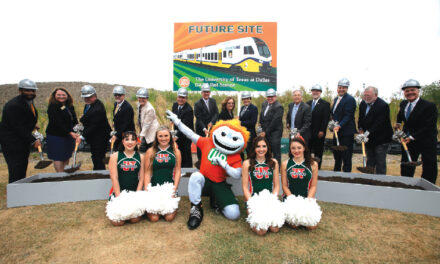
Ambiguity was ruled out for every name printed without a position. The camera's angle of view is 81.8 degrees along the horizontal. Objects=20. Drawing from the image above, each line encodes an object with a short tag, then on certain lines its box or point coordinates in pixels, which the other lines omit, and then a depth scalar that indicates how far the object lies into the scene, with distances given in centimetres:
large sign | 808
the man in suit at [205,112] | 543
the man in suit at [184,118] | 500
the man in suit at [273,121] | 515
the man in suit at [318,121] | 485
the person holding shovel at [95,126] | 421
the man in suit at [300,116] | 484
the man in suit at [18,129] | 364
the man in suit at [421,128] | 391
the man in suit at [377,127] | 431
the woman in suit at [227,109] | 533
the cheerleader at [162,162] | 332
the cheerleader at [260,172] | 309
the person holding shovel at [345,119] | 458
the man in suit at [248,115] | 538
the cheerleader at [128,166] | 321
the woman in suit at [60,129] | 408
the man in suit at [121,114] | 442
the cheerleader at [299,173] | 309
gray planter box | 320
